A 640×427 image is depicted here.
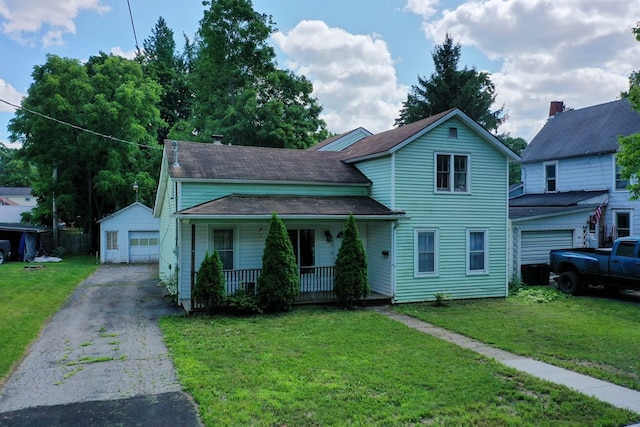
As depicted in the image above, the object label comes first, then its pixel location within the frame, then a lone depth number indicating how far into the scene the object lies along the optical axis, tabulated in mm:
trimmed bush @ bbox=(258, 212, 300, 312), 11727
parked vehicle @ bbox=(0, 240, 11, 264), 24209
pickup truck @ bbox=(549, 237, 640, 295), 13219
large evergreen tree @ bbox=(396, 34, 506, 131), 36812
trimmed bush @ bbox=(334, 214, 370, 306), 12414
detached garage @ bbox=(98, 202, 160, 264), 26031
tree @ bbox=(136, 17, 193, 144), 45250
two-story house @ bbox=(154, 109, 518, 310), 13031
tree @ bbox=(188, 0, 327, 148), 34688
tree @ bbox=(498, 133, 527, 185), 56969
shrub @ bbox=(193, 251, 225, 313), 11203
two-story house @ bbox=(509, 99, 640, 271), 16984
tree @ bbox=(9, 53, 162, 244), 28828
